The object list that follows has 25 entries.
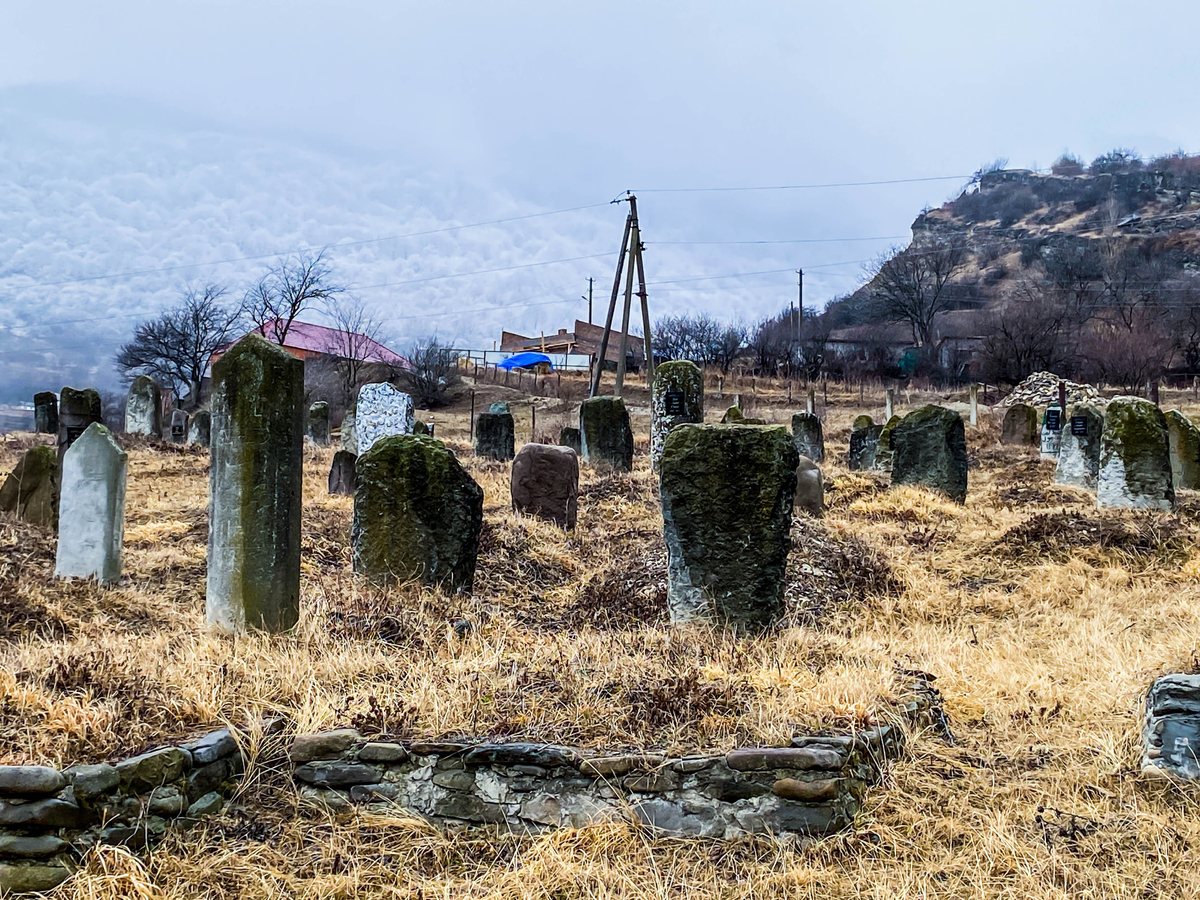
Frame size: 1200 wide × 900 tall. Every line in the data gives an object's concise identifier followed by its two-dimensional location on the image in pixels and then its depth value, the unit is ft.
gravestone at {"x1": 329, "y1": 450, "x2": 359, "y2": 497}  41.98
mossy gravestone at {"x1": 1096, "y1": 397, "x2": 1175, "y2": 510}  34.60
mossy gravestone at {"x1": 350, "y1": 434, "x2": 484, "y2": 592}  22.47
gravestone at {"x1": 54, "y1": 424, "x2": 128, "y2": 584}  24.59
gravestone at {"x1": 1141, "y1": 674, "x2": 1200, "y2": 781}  13.16
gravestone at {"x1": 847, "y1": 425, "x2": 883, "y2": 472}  64.54
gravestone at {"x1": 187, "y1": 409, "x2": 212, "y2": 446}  70.23
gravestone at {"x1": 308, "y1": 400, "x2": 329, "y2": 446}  76.13
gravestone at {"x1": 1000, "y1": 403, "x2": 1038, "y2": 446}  72.38
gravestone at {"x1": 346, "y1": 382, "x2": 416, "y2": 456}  57.00
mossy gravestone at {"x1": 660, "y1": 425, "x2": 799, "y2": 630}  19.66
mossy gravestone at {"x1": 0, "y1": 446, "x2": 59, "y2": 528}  30.66
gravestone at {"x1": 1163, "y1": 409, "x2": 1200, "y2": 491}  41.45
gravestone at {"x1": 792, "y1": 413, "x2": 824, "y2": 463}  64.49
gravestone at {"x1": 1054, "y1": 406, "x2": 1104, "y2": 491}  45.24
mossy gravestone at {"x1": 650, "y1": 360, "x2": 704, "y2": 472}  51.65
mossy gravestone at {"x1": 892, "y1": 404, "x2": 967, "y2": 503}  43.60
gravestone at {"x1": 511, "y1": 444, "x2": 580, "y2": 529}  35.35
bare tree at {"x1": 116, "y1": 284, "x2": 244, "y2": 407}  130.72
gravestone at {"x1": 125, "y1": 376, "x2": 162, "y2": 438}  74.49
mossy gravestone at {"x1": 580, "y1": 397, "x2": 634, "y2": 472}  53.16
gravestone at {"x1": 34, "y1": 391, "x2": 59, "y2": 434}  72.02
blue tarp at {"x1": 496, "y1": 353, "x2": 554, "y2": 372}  166.71
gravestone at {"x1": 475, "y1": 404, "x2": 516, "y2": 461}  61.52
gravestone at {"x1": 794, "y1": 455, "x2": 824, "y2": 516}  35.50
